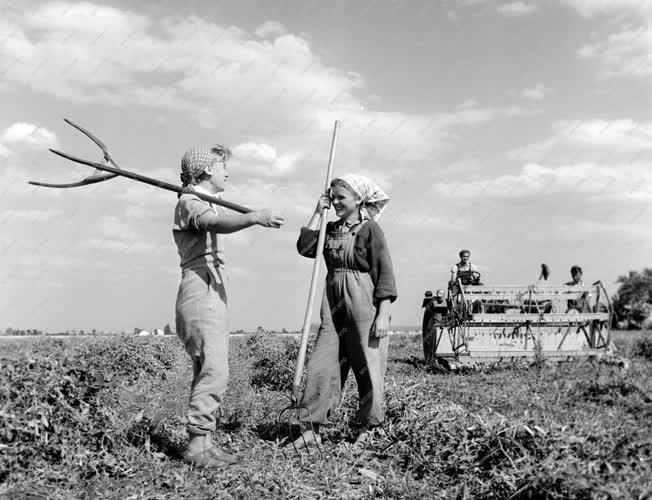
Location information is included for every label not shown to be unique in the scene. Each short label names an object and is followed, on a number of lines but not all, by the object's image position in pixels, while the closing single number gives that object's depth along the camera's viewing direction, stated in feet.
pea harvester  33.73
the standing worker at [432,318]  36.58
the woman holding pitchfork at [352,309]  14.48
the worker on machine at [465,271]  38.83
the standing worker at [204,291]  12.50
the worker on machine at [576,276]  40.98
